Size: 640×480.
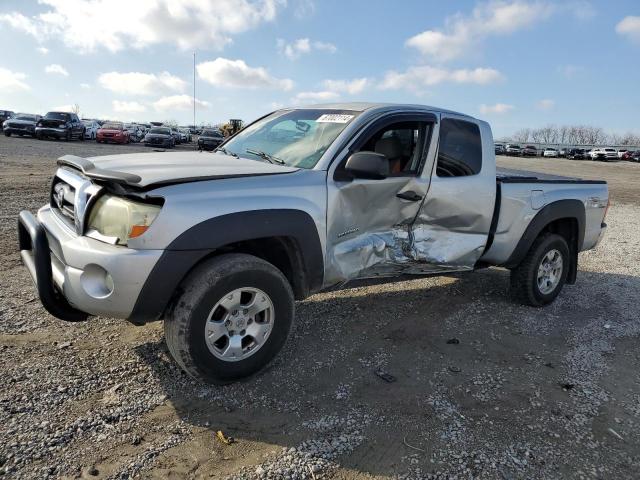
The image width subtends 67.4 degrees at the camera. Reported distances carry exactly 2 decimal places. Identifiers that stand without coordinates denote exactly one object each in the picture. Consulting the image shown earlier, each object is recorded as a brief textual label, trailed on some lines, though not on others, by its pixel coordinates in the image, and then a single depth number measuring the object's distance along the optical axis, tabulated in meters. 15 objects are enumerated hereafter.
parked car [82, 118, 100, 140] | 31.51
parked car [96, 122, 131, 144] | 29.44
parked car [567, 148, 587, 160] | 59.58
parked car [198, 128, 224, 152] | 30.31
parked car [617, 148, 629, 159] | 56.02
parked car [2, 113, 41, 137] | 27.89
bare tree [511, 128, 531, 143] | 142.51
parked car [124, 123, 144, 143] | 32.68
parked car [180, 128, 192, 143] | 40.51
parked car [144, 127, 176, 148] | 28.67
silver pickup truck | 2.75
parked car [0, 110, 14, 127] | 36.69
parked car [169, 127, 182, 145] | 34.76
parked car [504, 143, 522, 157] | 62.28
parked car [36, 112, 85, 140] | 27.05
